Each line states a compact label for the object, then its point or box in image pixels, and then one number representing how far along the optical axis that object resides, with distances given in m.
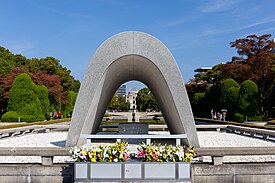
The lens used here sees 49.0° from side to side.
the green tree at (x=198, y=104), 34.68
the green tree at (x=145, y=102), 72.12
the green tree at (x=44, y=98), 27.88
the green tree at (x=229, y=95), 26.47
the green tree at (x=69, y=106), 37.89
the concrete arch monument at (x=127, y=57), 8.05
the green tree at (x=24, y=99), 25.50
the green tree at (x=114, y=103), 72.06
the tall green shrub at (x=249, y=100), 24.31
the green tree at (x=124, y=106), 88.81
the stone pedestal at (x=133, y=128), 12.04
